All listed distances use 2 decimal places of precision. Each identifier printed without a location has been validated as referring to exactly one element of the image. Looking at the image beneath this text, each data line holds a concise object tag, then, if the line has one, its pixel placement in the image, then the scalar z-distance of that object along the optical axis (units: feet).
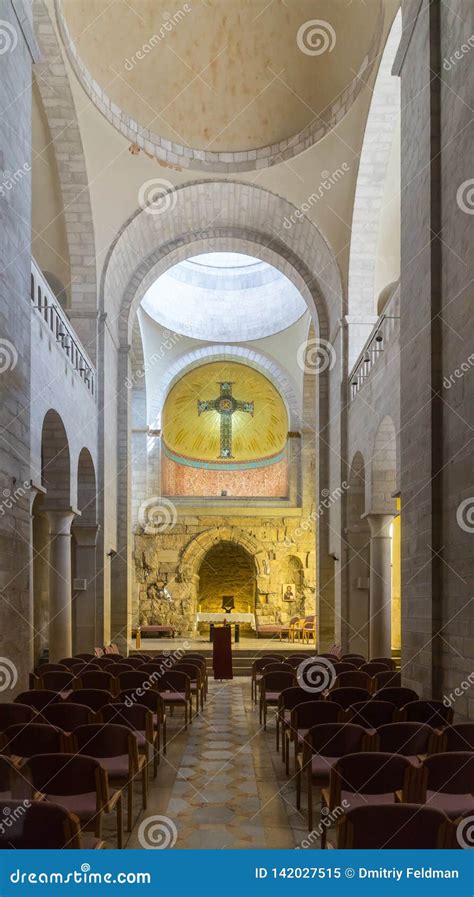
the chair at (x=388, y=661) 43.92
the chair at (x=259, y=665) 46.73
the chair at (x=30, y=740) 21.24
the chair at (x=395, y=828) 12.80
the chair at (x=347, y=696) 29.81
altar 88.33
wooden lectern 57.21
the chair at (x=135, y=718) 26.07
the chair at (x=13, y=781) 17.47
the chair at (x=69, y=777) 17.31
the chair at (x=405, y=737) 20.95
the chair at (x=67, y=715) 25.30
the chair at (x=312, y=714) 26.04
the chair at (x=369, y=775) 17.03
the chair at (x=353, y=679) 35.70
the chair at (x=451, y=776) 17.10
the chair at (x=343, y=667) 39.80
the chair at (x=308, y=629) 84.94
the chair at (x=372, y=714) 25.36
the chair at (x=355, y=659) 45.80
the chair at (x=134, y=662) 43.30
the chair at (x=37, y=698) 29.12
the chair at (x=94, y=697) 29.19
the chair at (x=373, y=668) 40.98
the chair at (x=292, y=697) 30.60
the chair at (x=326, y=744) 21.04
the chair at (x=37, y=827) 12.94
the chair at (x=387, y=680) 35.86
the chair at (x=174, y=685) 36.70
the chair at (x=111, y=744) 20.97
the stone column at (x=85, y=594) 59.41
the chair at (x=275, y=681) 38.09
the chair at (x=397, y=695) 29.16
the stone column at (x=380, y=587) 52.75
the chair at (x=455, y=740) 20.57
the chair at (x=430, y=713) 25.72
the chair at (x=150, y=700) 30.14
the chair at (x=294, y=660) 45.72
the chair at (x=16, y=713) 24.61
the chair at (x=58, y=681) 35.63
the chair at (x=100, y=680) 34.78
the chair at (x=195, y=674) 41.86
